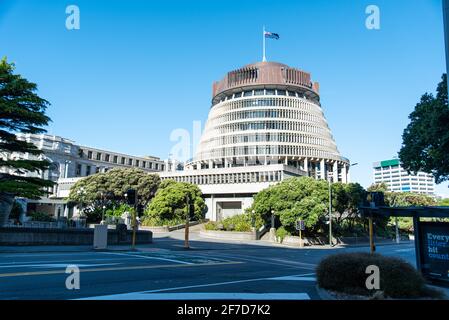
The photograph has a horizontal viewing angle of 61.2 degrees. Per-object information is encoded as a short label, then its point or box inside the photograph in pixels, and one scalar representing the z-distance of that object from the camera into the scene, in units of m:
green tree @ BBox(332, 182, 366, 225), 46.53
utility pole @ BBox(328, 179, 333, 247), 42.33
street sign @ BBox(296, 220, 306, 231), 38.62
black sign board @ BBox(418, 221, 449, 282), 11.84
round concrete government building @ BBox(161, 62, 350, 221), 105.50
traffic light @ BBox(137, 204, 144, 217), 26.12
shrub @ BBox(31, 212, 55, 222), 46.74
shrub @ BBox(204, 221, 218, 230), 55.05
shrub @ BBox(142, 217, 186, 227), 63.25
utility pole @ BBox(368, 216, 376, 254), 13.54
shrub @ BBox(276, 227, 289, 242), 44.66
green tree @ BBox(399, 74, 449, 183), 22.25
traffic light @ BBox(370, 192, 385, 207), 13.06
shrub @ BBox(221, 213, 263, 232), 51.25
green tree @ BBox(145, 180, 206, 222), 65.06
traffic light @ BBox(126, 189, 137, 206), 24.28
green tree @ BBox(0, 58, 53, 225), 22.73
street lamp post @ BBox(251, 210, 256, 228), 52.07
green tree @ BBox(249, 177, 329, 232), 42.47
